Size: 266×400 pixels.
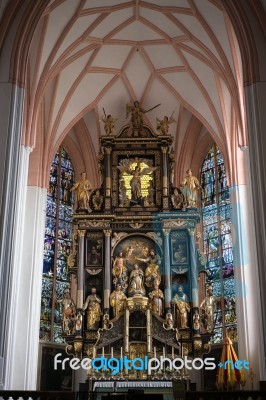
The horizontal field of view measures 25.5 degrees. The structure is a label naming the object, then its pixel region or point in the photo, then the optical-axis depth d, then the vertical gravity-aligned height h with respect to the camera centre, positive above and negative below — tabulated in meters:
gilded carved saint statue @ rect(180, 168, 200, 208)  18.88 +6.65
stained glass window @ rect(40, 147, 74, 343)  20.31 +5.75
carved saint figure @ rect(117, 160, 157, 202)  19.22 +7.32
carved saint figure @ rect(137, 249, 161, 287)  17.94 +4.01
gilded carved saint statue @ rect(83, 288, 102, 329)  17.36 +2.77
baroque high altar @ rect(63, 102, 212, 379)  16.94 +4.46
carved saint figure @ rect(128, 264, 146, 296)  17.56 +3.57
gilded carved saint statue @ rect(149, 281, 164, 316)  17.33 +2.99
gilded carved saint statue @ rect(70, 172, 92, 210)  18.97 +6.54
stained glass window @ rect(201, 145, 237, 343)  19.98 +5.74
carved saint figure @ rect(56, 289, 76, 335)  17.33 +2.58
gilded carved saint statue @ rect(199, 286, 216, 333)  17.11 +2.67
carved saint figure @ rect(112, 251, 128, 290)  17.94 +3.92
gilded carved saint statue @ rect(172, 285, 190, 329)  17.27 +2.79
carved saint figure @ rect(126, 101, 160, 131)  20.42 +9.76
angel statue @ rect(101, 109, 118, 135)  19.89 +9.05
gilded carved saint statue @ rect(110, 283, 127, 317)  17.34 +2.99
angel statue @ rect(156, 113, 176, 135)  19.95 +9.02
